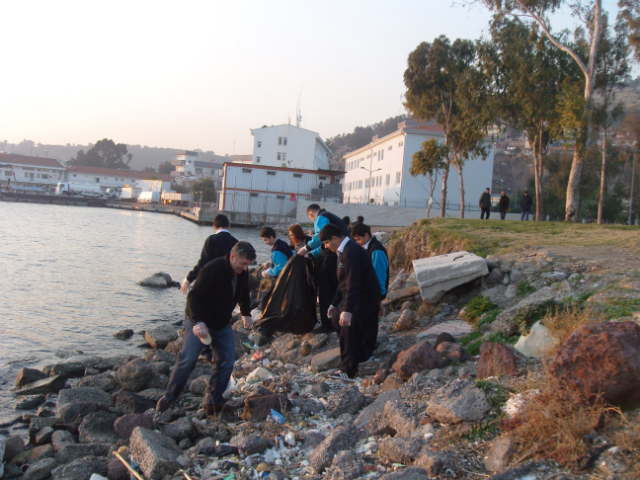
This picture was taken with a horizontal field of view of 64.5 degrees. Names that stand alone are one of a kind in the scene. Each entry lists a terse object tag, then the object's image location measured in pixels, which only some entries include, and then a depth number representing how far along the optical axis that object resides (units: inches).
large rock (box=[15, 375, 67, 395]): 271.6
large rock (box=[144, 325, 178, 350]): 374.9
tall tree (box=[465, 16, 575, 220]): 930.1
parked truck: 3408.0
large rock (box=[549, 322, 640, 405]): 136.2
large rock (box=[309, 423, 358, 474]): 153.7
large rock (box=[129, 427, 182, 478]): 159.3
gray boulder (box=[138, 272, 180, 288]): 663.1
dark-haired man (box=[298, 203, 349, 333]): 301.4
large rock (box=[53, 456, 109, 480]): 167.2
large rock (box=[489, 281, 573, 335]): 233.5
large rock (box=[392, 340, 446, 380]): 209.6
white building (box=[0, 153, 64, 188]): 3804.1
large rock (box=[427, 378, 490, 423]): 152.2
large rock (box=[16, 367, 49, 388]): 281.5
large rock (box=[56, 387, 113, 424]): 217.6
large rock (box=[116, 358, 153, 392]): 265.6
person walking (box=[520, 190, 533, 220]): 994.5
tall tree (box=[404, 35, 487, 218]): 1291.8
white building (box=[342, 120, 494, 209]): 1797.5
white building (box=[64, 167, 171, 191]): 4094.5
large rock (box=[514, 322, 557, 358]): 193.1
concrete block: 309.1
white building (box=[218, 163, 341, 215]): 2186.3
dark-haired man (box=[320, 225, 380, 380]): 230.1
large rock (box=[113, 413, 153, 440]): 199.6
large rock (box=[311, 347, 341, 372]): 254.2
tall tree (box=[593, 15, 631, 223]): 1039.6
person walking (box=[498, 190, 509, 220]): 1025.2
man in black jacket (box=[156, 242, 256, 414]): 193.2
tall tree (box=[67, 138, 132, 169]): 5054.1
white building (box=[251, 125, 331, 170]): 2778.1
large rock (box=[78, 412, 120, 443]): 201.8
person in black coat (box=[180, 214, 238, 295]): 262.7
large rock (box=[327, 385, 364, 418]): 196.4
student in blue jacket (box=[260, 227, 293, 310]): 303.0
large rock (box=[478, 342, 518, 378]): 186.9
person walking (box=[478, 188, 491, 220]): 950.4
